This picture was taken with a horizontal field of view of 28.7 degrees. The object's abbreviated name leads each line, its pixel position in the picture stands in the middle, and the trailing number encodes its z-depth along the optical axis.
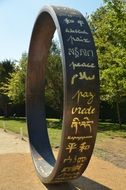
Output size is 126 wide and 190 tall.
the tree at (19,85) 30.87
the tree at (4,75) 36.45
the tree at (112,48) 16.47
